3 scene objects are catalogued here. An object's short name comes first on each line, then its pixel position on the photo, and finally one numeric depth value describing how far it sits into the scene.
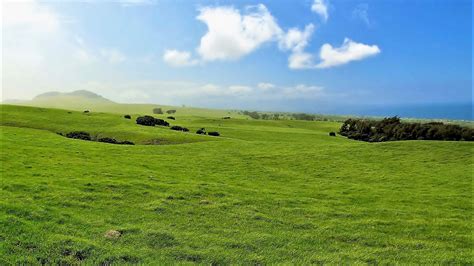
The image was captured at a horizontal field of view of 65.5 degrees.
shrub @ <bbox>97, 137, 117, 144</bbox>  49.88
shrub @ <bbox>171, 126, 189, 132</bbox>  72.31
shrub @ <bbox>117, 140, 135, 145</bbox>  49.80
